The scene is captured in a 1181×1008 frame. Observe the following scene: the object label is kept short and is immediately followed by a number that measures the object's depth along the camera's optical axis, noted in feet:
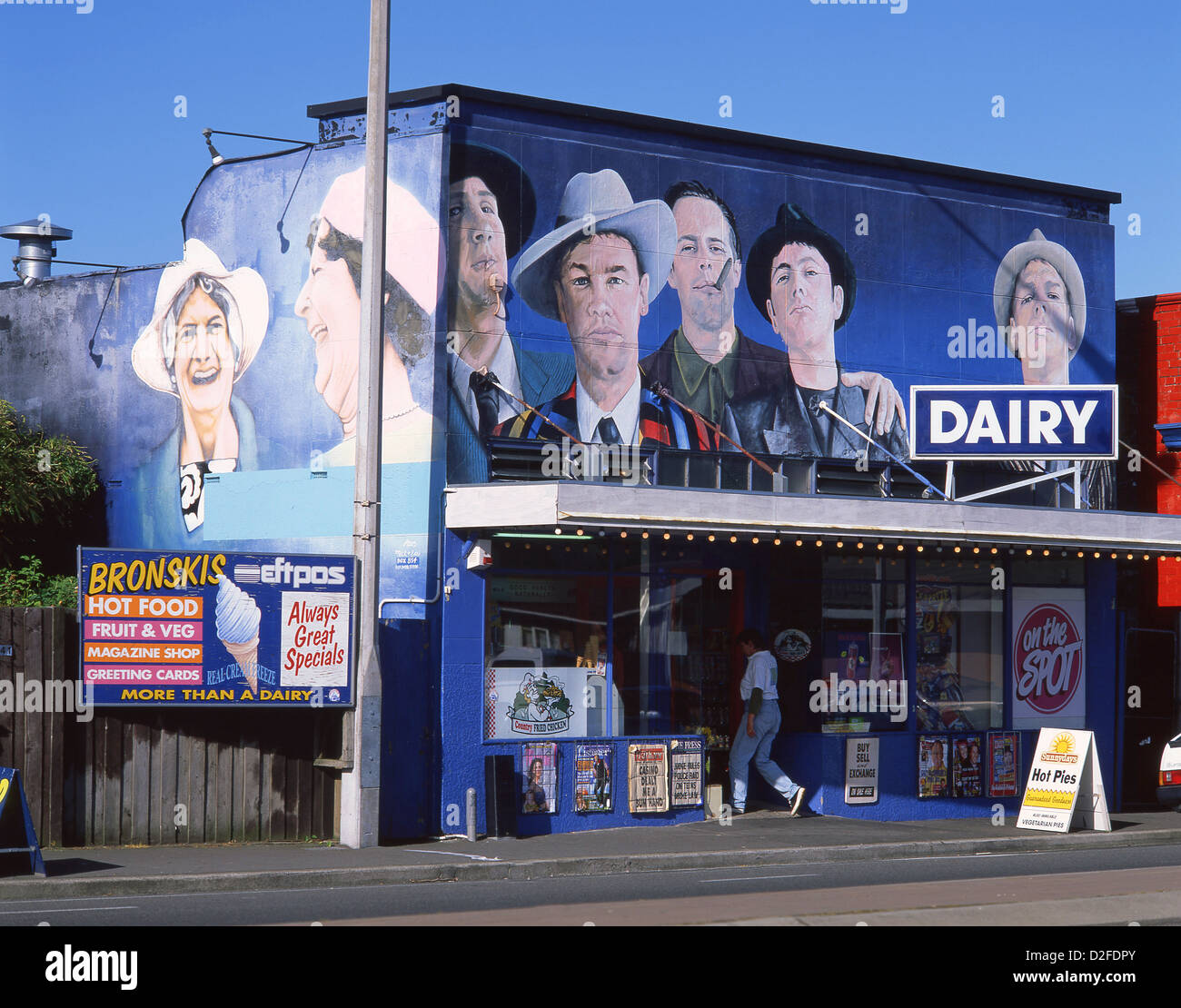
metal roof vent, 80.02
